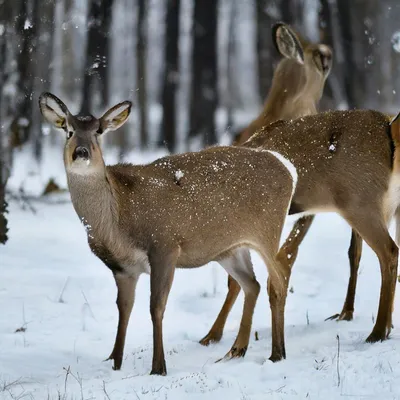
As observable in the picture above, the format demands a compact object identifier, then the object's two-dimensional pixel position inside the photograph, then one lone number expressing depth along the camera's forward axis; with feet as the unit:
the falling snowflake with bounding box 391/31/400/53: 99.68
